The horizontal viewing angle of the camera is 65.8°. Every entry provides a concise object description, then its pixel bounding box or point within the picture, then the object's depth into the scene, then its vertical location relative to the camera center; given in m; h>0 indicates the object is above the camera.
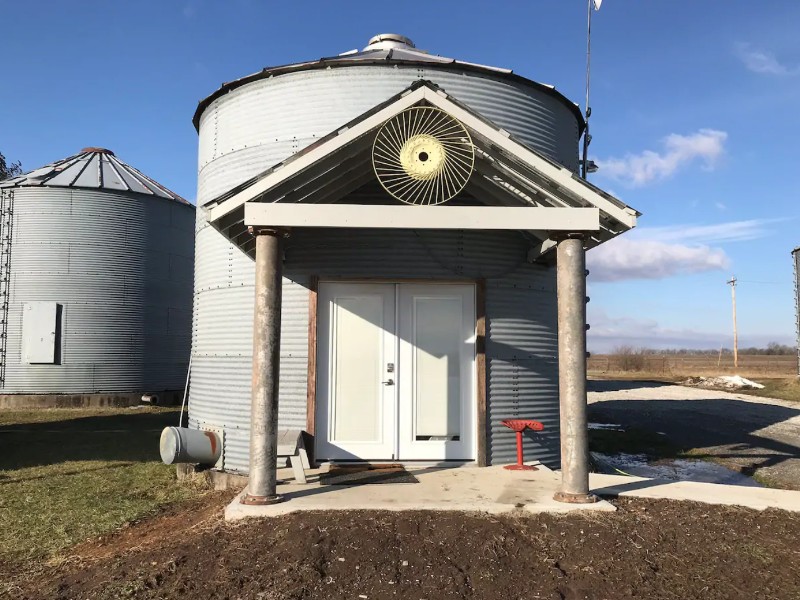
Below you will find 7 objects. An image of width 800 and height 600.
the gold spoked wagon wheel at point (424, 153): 6.54 +2.23
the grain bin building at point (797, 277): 28.67 +3.83
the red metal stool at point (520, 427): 7.78 -0.83
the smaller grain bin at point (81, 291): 18.80 +2.21
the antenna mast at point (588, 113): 10.45 +4.23
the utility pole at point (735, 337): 51.39 +2.05
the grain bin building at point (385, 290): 8.05 +1.00
